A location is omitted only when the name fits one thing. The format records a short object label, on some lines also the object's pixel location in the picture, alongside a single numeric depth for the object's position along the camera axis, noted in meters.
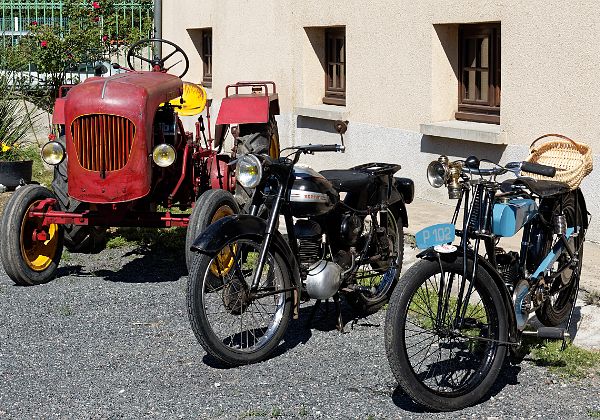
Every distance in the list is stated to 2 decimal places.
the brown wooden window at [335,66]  13.44
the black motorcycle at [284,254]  5.84
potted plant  12.62
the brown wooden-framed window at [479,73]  10.58
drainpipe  17.55
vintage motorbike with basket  5.07
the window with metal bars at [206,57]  17.72
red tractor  7.68
